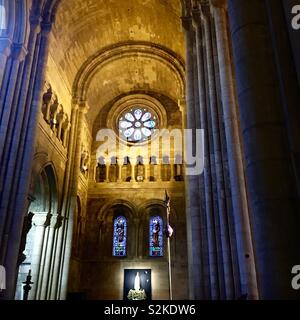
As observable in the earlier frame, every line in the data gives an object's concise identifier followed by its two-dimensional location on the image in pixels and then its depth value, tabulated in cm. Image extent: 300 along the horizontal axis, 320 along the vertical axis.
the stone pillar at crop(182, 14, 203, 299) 803
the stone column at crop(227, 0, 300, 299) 276
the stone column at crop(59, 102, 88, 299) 1386
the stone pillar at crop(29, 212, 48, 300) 1249
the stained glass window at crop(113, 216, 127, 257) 1750
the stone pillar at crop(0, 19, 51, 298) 914
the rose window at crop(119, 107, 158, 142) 2020
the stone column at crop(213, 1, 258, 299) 526
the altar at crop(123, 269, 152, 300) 1623
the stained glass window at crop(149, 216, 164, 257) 1733
